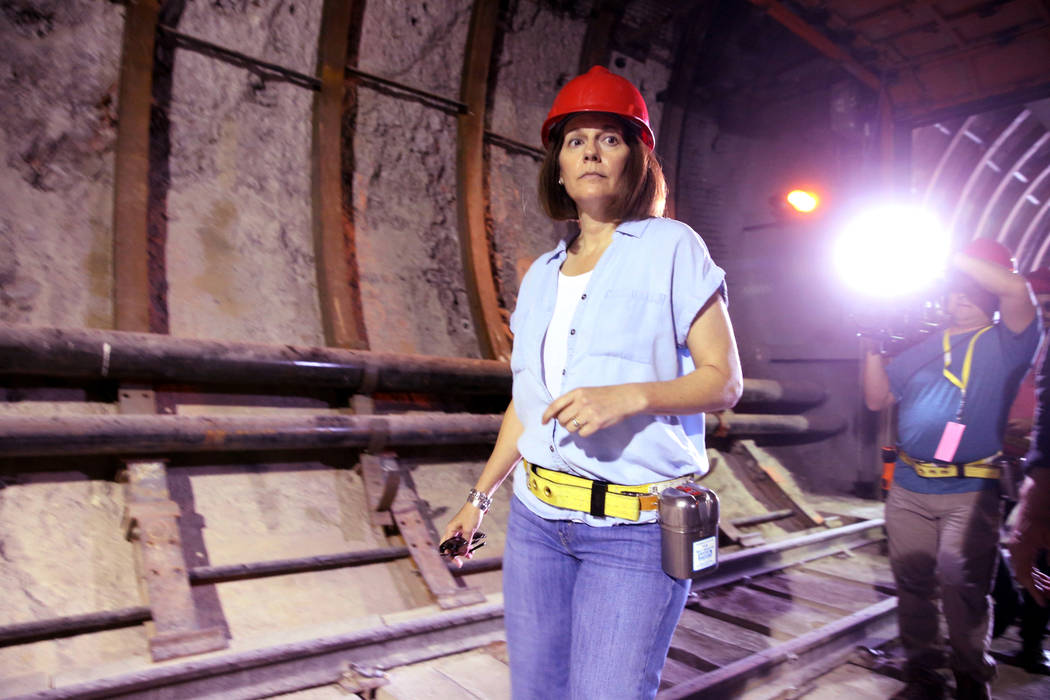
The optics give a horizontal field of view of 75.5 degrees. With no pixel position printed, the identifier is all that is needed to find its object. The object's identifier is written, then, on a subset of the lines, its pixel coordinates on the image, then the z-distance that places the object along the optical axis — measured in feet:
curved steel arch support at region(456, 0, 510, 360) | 16.02
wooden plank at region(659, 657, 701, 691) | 8.96
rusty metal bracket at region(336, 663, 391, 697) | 8.02
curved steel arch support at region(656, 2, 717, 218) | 20.62
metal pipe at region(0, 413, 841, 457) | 8.59
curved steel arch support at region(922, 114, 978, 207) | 23.11
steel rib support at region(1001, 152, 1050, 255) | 28.45
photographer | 9.14
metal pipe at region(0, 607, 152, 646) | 7.39
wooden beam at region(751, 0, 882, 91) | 16.83
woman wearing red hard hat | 4.17
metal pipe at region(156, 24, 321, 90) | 12.71
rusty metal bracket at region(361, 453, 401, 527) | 10.90
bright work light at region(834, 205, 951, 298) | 12.57
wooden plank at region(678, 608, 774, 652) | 10.42
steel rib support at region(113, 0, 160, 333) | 10.84
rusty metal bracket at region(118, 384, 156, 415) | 10.02
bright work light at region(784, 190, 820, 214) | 21.15
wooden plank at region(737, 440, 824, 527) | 16.90
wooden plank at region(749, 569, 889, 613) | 12.38
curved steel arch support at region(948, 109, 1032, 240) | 24.86
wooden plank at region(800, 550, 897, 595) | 13.64
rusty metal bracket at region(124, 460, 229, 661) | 7.78
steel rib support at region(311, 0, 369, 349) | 13.17
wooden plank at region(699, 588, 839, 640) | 11.12
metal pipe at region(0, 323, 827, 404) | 9.02
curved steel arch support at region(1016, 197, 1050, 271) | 30.40
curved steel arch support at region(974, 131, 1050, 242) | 26.71
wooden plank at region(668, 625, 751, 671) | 9.70
